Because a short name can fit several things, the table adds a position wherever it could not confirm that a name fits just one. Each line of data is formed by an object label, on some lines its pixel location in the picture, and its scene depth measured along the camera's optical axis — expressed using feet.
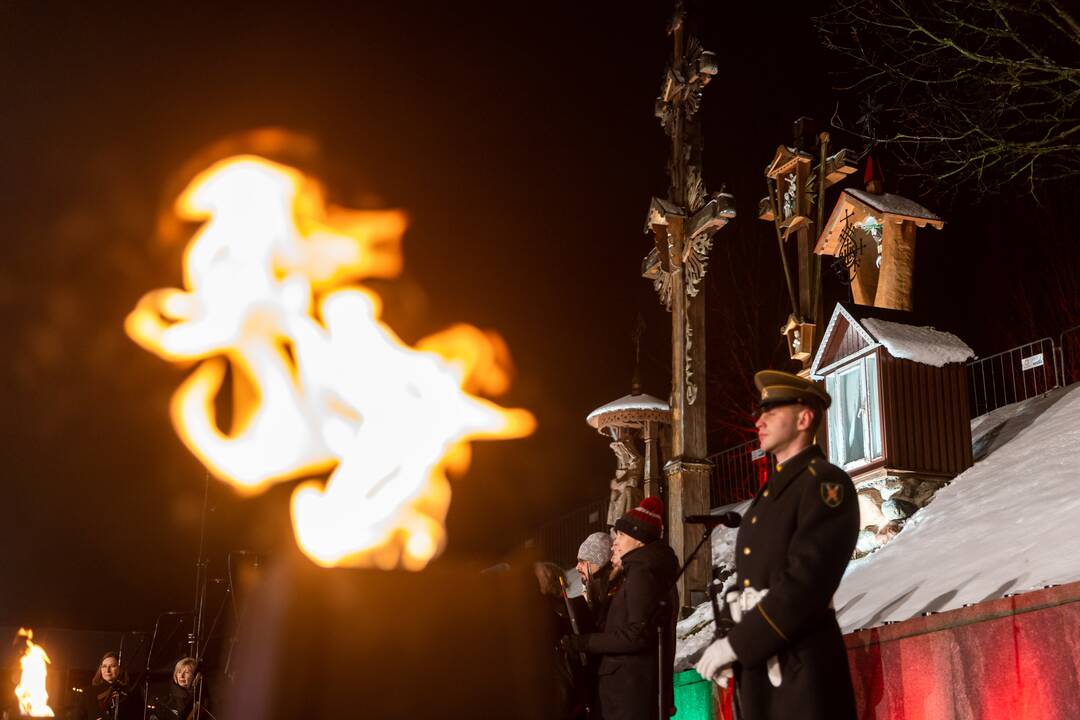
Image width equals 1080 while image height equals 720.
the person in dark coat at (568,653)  19.27
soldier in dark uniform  12.36
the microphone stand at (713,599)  14.08
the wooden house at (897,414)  39.17
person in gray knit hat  23.36
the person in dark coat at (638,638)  19.69
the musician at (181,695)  32.32
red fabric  17.28
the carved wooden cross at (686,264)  43.27
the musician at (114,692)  37.50
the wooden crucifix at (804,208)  47.04
